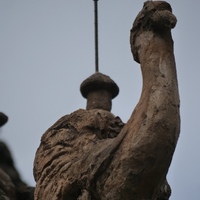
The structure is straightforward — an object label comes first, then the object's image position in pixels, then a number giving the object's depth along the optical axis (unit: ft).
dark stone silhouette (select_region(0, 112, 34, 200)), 29.85
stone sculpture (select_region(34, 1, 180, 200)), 18.93
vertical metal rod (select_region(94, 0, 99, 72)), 28.16
